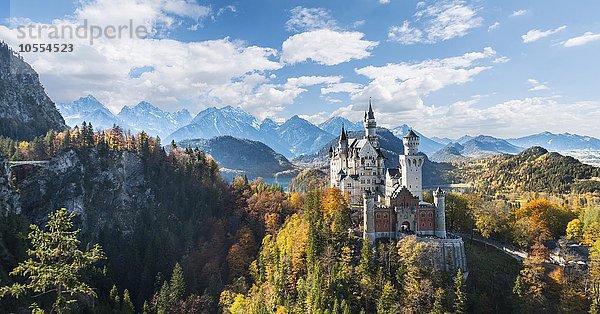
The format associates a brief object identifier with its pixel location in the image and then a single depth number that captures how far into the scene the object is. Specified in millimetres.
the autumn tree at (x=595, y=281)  58453
